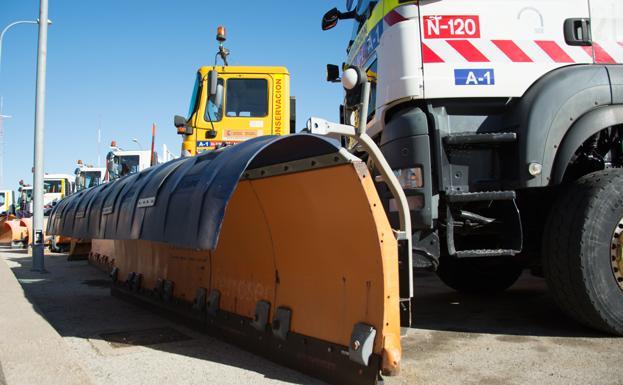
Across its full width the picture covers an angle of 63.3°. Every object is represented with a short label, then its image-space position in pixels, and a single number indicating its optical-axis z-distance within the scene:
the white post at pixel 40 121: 8.88
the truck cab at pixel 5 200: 26.23
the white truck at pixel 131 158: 15.09
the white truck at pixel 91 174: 18.22
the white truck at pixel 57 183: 20.50
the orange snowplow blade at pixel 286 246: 2.50
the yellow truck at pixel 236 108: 6.81
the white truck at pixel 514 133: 3.29
